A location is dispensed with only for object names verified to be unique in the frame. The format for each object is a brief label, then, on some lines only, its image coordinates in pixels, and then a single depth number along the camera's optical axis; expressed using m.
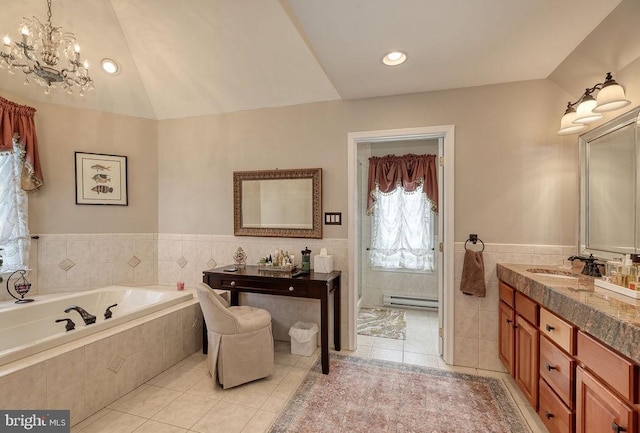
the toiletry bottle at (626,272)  1.40
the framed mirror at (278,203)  2.84
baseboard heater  3.96
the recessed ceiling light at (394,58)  2.00
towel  2.35
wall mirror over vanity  1.66
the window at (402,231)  3.95
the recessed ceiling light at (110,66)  2.79
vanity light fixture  1.53
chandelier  1.88
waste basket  2.64
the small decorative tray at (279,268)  2.70
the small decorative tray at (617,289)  1.31
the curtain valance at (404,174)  3.81
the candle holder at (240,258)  2.92
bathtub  1.85
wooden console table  2.34
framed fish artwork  3.02
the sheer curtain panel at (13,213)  2.57
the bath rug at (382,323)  3.21
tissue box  2.65
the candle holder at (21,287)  2.54
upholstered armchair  2.12
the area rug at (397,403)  1.78
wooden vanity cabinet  1.07
